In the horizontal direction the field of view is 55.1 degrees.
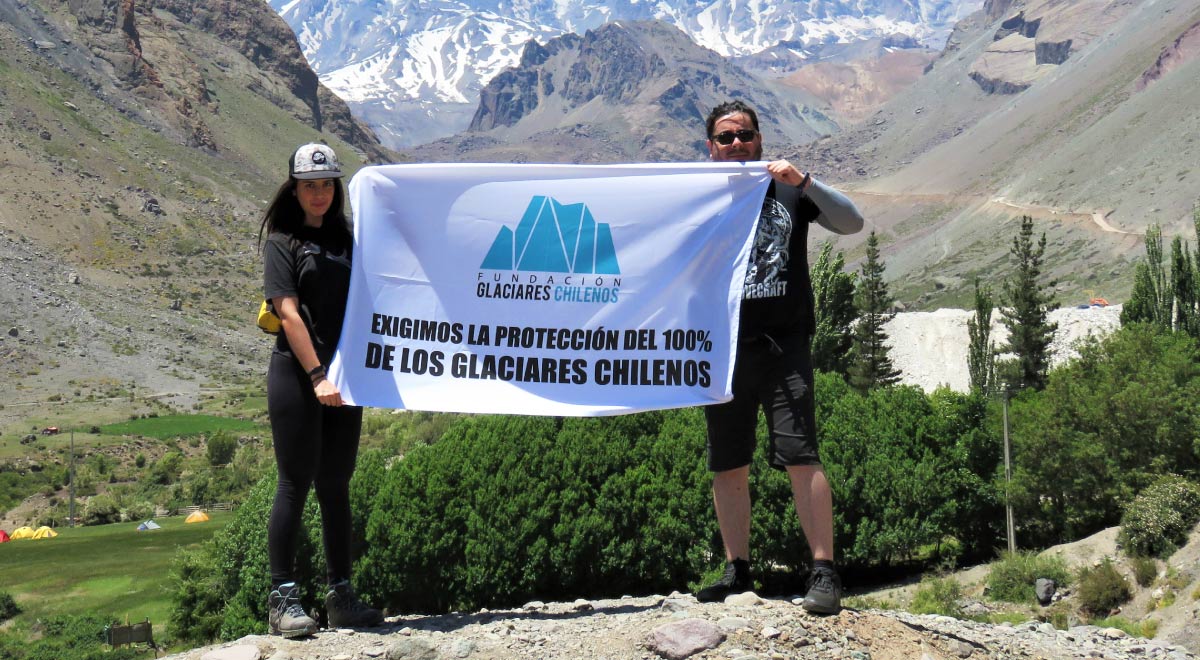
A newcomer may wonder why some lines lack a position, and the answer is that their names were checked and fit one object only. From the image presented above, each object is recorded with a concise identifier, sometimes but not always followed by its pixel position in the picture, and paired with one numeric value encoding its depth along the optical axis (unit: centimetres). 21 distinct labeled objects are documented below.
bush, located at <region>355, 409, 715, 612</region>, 2170
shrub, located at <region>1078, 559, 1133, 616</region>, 2145
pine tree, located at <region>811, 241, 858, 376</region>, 4977
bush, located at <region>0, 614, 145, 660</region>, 3784
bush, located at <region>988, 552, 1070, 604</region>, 2169
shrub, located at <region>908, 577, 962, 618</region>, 1692
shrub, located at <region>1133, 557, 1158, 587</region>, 2188
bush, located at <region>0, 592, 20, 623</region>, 4718
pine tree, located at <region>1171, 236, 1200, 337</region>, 5053
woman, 670
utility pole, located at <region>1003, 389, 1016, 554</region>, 2702
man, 677
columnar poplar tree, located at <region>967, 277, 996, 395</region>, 5106
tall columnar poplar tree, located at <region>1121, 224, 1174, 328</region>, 5281
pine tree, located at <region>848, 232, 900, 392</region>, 6009
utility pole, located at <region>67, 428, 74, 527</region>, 7396
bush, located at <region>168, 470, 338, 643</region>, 2092
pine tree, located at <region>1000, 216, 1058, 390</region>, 6125
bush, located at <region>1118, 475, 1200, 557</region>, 2338
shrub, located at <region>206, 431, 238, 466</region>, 8888
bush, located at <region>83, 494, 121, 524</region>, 7581
